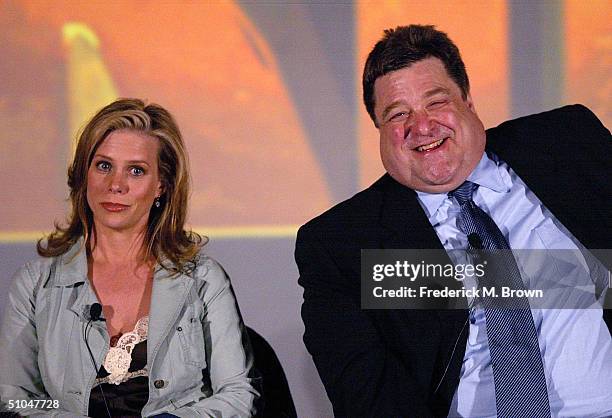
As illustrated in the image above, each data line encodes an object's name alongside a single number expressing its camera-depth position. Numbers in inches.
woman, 199.5
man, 181.2
